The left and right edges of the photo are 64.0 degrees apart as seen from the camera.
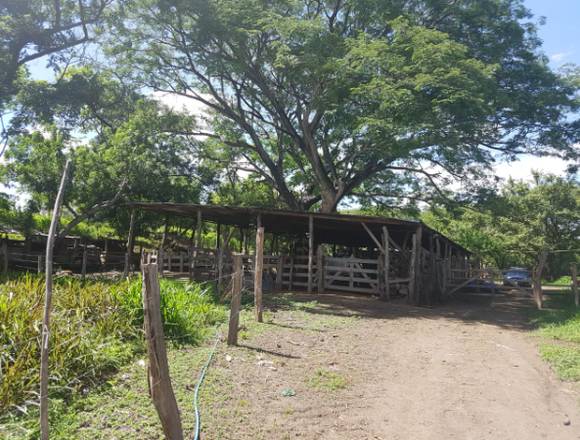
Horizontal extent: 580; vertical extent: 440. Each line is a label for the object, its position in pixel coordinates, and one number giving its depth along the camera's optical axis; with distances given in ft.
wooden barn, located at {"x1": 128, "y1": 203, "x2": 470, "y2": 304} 51.03
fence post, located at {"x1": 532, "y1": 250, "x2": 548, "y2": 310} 49.90
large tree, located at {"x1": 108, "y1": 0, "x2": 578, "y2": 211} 47.34
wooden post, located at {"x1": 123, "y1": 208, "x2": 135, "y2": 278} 56.77
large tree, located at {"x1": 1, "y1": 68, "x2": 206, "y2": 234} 68.90
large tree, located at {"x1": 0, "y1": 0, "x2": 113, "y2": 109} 53.42
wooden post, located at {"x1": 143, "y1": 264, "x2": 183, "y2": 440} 12.16
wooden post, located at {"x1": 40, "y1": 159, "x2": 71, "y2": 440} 10.38
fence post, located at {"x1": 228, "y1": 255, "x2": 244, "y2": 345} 24.12
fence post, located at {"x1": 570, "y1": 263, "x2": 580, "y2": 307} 49.23
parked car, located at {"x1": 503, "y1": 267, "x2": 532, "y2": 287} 106.69
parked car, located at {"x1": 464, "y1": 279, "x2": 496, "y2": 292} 71.08
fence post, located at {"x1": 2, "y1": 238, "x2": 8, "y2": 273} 55.76
